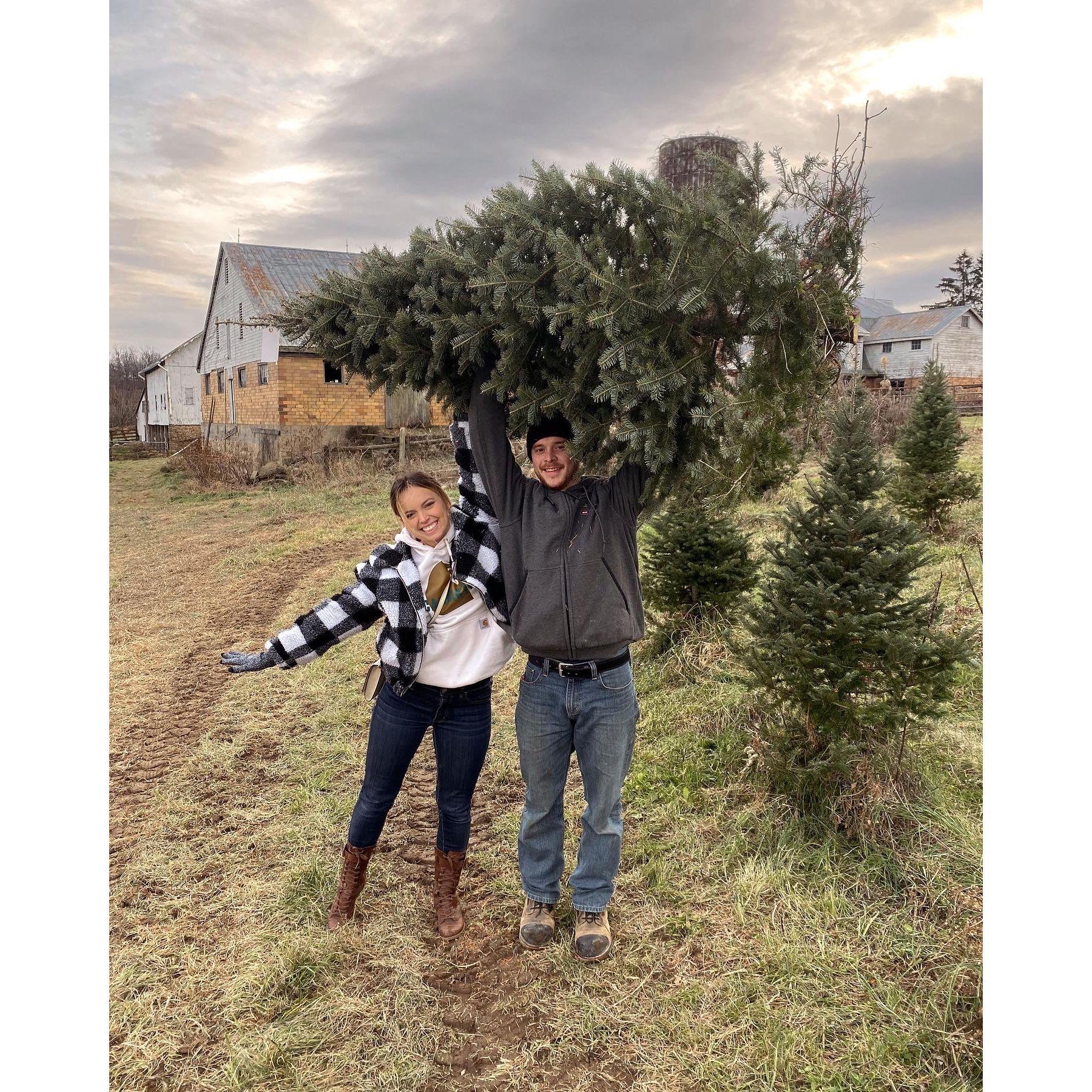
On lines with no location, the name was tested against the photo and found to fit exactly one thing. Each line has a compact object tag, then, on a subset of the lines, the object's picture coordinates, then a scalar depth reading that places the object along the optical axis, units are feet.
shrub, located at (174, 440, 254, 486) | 65.92
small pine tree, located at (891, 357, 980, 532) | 31.48
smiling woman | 10.44
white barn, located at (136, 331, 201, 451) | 112.37
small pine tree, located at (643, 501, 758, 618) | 20.29
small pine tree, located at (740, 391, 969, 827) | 12.30
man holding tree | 9.86
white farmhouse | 132.67
